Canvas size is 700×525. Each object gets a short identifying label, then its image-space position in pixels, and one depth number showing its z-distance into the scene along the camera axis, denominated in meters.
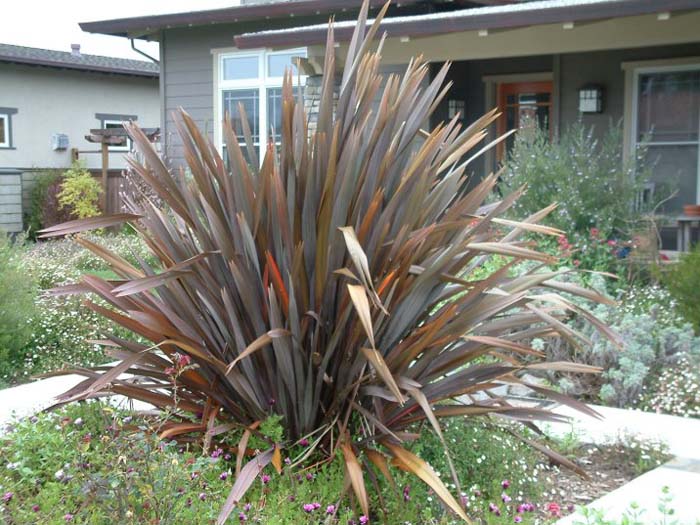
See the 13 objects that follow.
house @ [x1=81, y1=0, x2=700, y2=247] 9.42
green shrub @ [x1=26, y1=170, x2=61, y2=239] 19.55
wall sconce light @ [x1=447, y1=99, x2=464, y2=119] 12.92
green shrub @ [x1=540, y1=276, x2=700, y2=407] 6.02
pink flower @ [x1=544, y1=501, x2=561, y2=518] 3.09
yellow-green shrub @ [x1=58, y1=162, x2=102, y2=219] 18.69
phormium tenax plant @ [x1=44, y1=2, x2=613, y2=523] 3.73
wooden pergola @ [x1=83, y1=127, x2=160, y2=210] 18.50
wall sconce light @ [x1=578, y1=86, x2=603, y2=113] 11.86
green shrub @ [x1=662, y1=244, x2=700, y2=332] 6.52
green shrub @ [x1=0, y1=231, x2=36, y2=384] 7.03
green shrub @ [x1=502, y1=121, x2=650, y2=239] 9.25
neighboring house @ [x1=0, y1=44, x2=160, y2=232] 21.61
